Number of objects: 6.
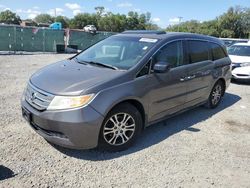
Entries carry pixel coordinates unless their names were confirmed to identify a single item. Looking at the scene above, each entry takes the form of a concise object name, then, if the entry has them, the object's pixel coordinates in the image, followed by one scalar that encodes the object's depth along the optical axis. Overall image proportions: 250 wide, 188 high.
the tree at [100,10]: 75.31
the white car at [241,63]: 6.88
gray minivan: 2.55
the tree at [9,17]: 63.64
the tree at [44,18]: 80.17
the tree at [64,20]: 68.06
